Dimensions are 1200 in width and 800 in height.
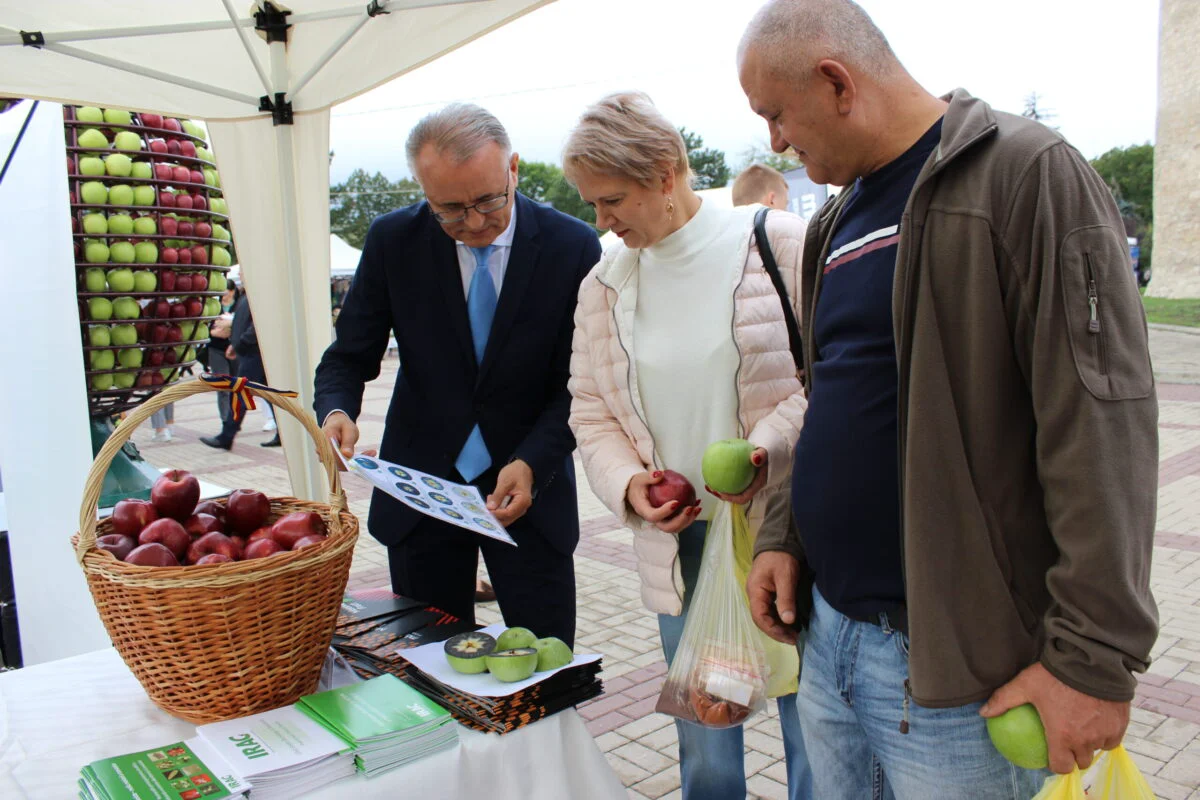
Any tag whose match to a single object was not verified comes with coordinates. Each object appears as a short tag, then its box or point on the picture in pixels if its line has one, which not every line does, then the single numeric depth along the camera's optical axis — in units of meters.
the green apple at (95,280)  2.73
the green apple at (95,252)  2.71
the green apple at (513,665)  1.52
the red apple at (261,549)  1.46
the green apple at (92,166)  2.70
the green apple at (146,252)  2.74
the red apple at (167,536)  1.49
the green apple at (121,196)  2.73
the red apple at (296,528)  1.53
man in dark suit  2.31
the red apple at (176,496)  1.60
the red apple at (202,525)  1.59
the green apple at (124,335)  2.83
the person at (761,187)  5.46
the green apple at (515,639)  1.59
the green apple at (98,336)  2.79
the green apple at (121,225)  2.71
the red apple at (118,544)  1.49
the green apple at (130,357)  2.90
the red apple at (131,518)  1.57
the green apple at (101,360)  2.85
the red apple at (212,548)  1.47
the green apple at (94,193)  2.69
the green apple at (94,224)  2.70
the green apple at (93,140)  2.74
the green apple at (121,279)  2.76
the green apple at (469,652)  1.56
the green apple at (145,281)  2.77
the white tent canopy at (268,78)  2.69
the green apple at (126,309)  2.80
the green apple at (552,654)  1.56
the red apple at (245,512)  1.64
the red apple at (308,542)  1.49
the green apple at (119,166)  2.72
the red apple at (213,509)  1.69
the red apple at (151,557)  1.41
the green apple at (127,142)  2.77
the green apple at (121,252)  2.73
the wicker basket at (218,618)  1.36
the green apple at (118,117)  2.82
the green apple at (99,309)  2.75
